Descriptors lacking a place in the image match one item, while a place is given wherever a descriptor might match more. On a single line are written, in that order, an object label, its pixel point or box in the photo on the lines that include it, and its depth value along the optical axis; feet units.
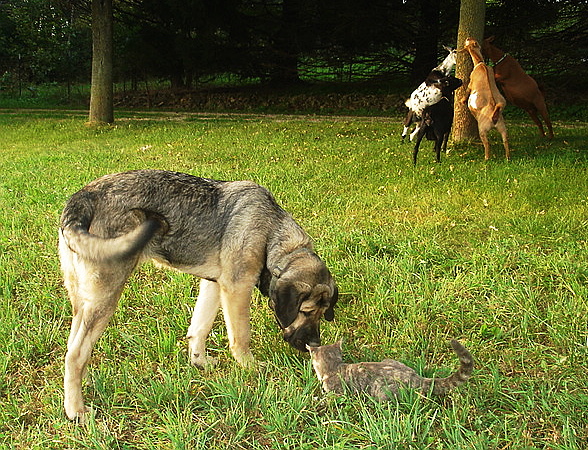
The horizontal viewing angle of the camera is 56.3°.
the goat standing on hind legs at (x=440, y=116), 30.35
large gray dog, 10.29
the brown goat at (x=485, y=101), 29.71
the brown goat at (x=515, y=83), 35.45
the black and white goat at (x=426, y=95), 30.12
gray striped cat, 10.07
